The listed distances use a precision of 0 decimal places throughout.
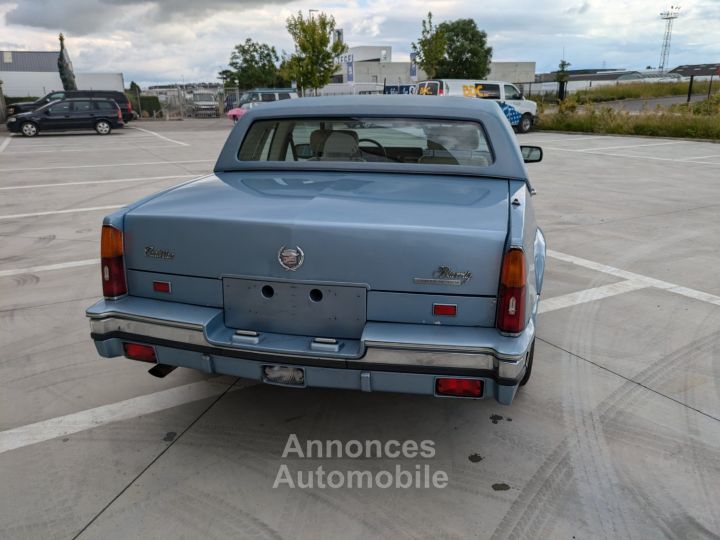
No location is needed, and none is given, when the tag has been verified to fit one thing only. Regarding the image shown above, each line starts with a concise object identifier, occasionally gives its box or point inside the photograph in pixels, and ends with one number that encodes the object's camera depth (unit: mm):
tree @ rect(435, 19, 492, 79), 66938
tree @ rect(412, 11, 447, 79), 36281
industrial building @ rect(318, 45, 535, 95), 47875
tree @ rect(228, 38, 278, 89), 66438
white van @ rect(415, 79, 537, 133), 22183
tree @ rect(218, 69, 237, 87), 68850
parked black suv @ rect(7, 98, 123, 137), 22500
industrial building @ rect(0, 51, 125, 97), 53156
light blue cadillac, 2383
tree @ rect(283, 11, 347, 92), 34969
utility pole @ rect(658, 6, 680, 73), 95725
